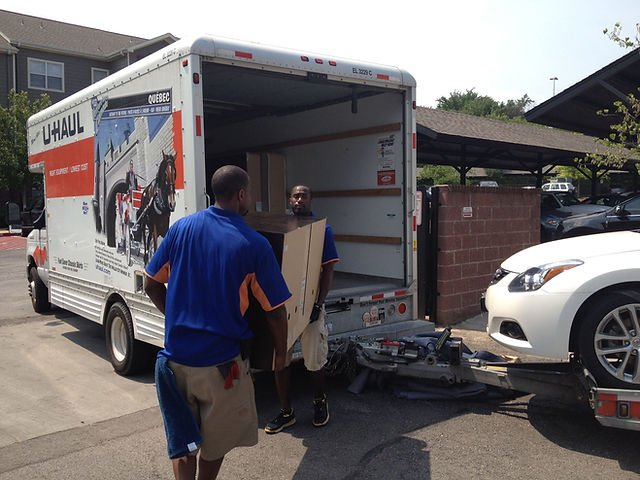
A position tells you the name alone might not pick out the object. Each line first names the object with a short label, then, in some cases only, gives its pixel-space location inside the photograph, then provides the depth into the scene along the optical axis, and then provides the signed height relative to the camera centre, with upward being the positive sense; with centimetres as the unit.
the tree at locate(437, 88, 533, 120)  8088 +1397
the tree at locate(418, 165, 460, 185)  3897 +191
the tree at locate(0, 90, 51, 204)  2445 +283
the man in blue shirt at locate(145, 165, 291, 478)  276 -51
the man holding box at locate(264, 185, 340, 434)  438 -113
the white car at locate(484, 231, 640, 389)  394 -75
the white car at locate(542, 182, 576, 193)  4200 +105
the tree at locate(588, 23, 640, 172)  991 +116
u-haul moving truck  473 +40
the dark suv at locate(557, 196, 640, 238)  1290 -47
